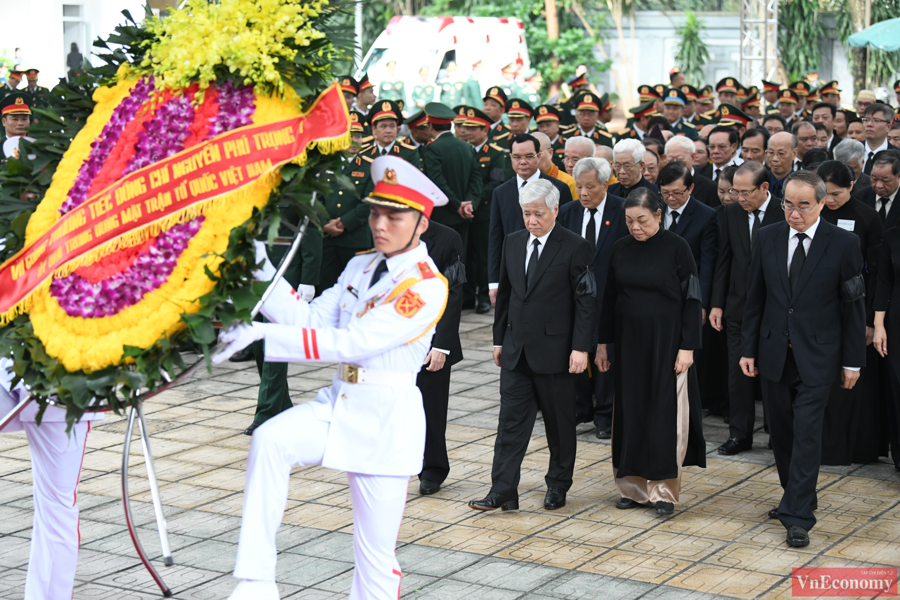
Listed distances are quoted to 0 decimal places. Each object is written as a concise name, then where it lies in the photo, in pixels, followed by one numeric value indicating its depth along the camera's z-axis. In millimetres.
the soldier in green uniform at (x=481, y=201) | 11750
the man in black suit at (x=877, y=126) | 10555
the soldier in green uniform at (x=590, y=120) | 12156
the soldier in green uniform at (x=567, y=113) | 13859
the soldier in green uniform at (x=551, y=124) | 11805
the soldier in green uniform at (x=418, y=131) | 11562
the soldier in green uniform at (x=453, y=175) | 11047
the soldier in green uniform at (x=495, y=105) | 13203
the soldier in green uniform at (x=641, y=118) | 14062
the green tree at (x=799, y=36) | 32281
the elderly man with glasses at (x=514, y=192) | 7941
